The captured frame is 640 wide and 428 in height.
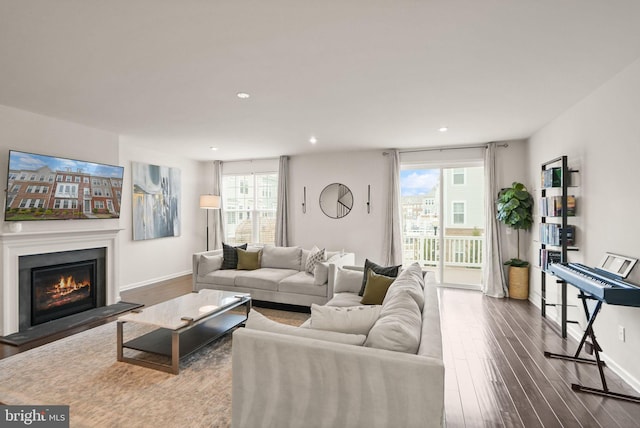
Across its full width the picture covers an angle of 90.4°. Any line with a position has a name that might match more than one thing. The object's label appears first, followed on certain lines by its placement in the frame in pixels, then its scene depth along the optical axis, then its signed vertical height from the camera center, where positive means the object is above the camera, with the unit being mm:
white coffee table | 2785 -1083
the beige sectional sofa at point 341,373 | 1444 -777
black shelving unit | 3410 +38
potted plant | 4887 -25
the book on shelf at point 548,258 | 3711 -498
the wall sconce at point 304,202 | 6621 +274
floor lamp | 6547 +271
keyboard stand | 2383 -1337
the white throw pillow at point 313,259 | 4729 -664
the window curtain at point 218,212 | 7324 +69
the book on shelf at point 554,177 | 3592 +440
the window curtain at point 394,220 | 5871 -98
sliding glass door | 5770 -72
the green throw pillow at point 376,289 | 3242 -764
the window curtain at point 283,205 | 6641 +212
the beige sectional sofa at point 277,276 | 4258 -885
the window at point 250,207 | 7121 +186
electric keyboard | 2297 -542
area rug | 2143 -1352
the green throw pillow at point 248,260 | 5016 -714
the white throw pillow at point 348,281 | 3818 -802
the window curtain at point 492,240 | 5285 -424
